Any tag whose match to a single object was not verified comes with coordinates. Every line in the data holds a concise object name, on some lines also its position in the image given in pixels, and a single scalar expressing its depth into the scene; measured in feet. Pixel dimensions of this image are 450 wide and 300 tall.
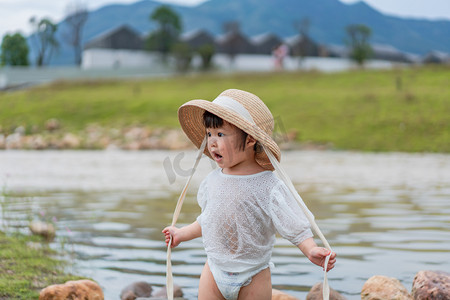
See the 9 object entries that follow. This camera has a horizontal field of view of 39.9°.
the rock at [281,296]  11.42
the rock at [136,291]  11.97
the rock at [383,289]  11.25
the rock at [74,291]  10.77
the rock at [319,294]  11.43
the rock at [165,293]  12.18
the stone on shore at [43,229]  17.02
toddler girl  9.00
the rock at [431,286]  11.24
